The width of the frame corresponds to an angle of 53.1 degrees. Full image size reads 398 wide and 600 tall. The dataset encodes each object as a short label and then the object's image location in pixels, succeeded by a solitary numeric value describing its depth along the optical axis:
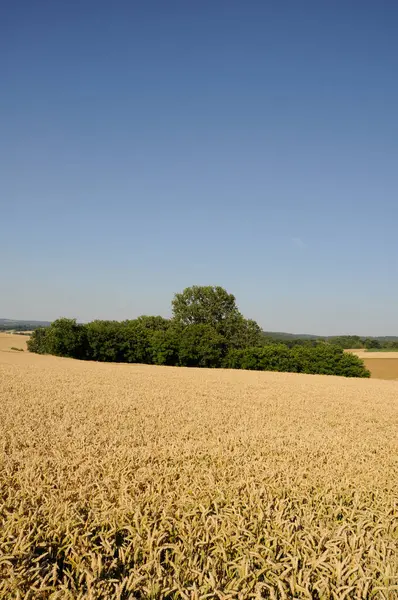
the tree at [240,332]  64.56
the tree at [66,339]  50.66
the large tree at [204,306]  68.31
